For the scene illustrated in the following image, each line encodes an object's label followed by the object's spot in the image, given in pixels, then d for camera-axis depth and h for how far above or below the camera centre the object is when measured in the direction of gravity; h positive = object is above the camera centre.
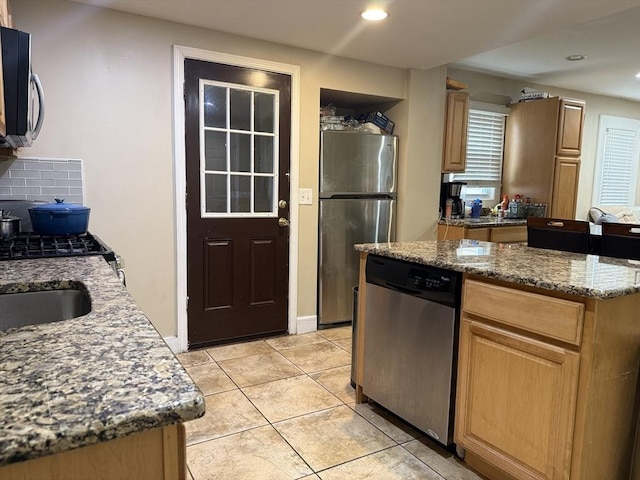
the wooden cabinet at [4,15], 1.71 +0.67
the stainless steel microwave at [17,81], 1.62 +0.37
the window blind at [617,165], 5.81 +0.37
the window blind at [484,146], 4.76 +0.47
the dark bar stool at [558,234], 2.86 -0.28
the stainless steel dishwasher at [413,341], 1.86 -0.69
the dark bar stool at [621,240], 2.68 -0.29
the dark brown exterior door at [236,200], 3.05 -0.12
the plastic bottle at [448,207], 4.32 -0.18
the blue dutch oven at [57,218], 2.09 -0.18
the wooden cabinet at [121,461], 0.56 -0.37
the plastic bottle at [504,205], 4.67 -0.15
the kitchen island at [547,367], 1.44 -0.62
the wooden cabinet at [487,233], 3.93 -0.39
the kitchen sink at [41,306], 1.35 -0.40
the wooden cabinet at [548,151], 4.55 +0.43
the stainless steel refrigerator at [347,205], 3.58 -0.15
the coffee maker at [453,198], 4.36 -0.09
